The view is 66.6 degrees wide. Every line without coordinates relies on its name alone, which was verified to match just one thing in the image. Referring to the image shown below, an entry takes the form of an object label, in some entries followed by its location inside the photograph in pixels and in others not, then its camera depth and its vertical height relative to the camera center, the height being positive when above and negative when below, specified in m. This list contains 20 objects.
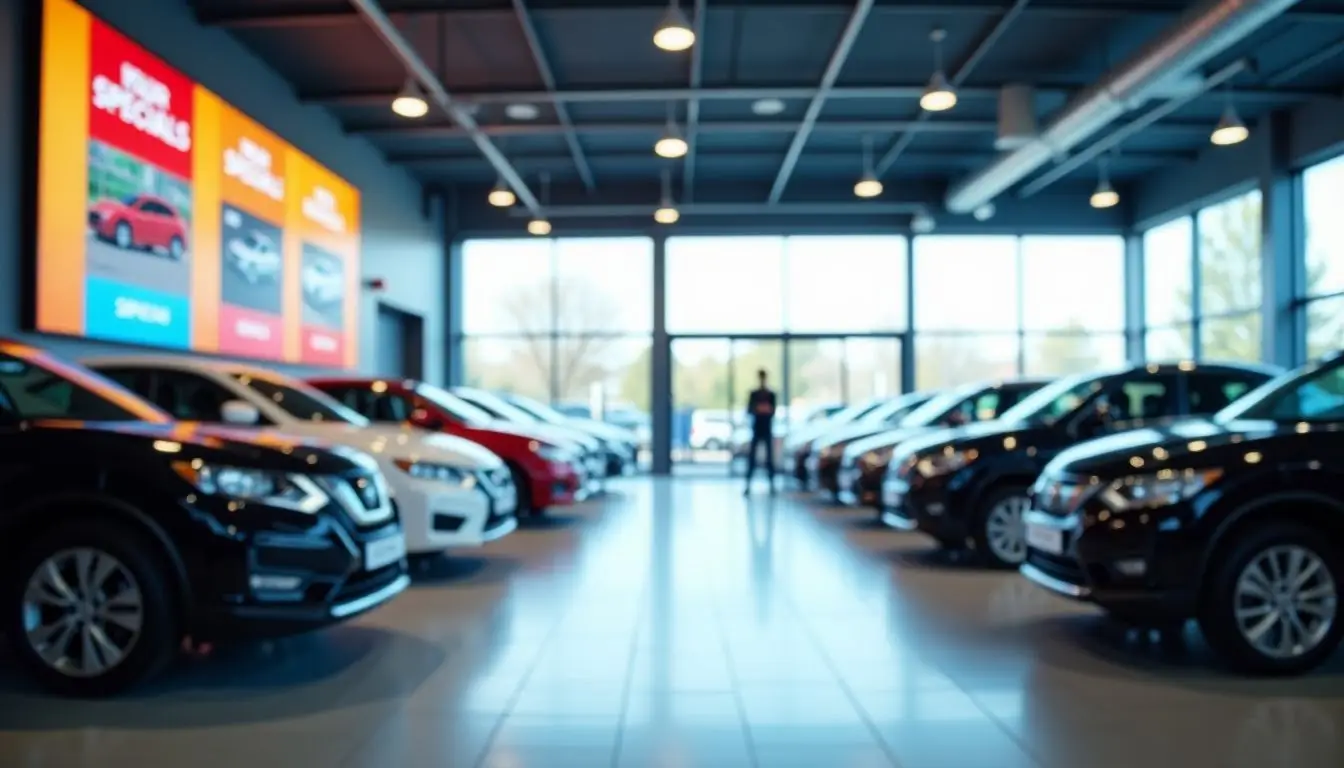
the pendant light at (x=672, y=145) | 11.24 +2.91
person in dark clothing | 14.39 -0.06
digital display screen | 7.64 +1.77
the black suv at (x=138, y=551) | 4.12 -0.59
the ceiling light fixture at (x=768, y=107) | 13.38 +4.03
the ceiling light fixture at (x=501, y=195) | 14.88 +3.10
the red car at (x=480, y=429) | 9.53 -0.20
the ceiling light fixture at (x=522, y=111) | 13.67 +4.02
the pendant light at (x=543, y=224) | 17.67 +3.21
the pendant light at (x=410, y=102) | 10.06 +3.01
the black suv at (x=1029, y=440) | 7.50 -0.22
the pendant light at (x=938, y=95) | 9.89 +3.06
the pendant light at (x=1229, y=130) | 11.51 +3.18
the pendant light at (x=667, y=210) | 16.34 +3.19
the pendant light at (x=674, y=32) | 7.90 +2.92
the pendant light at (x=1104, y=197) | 15.35 +3.21
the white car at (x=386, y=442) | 6.59 -0.23
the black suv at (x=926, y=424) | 9.70 -0.14
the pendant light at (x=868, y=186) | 14.61 +3.20
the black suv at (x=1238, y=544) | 4.49 -0.59
